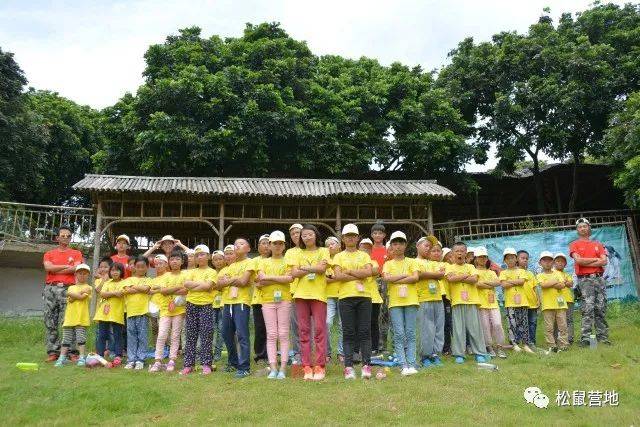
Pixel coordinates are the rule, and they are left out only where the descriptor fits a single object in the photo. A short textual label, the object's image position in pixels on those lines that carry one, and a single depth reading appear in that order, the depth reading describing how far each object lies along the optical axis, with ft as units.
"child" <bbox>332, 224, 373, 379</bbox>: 19.81
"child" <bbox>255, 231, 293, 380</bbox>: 20.20
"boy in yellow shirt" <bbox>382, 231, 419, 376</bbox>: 20.47
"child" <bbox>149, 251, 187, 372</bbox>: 23.35
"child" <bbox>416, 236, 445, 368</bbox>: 22.30
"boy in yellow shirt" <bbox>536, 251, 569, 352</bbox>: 25.96
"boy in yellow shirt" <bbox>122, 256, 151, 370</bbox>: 24.16
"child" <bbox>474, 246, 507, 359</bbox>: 25.18
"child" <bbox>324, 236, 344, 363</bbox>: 24.18
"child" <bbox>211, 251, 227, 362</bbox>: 24.09
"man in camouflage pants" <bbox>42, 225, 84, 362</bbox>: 25.75
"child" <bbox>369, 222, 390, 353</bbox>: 23.91
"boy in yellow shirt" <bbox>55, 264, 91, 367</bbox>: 24.59
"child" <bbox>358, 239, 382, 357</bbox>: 20.47
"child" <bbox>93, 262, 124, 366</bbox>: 24.76
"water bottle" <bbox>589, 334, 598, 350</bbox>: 25.13
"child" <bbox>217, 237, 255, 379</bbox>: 20.58
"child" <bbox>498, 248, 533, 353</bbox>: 26.30
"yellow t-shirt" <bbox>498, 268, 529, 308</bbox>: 26.48
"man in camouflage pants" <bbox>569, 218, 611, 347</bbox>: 25.90
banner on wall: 44.11
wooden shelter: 43.39
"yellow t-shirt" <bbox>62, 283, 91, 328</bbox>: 24.62
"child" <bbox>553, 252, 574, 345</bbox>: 26.84
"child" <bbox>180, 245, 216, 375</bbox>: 21.91
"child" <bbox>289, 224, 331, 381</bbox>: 19.72
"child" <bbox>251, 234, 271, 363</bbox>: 23.06
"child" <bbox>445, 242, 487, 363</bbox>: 23.27
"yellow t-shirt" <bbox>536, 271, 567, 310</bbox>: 26.08
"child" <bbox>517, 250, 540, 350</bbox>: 26.99
